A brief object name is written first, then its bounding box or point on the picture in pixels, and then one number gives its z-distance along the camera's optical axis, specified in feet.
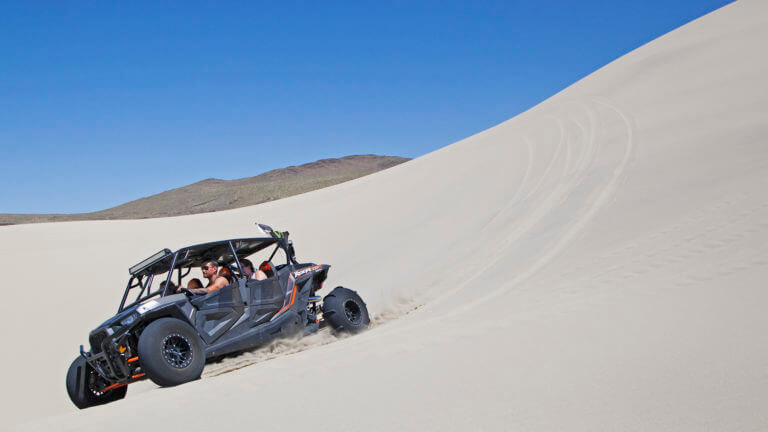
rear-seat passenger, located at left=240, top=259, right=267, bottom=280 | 24.04
